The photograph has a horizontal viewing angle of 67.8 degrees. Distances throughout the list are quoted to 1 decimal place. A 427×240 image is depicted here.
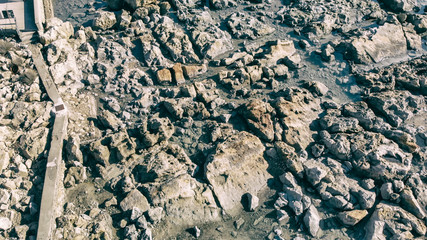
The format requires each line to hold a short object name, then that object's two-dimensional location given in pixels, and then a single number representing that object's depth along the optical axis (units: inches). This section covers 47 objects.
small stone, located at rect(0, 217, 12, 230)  397.2
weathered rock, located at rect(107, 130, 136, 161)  484.7
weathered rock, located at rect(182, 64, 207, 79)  613.9
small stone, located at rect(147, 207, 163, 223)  429.1
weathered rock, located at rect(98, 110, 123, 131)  521.7
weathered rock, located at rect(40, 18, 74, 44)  601.9
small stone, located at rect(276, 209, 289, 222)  442.3
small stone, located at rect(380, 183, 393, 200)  461.1
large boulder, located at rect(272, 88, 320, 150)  526.6
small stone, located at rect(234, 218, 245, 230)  439.7
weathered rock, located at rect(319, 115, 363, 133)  535.8
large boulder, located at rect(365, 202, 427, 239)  421.4
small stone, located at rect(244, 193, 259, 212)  452.4
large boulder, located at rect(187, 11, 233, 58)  660.7
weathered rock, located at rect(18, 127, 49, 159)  462.3
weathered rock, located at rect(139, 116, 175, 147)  502.3
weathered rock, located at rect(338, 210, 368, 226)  434.0
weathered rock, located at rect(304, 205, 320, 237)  430.0
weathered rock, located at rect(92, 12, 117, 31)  673.0
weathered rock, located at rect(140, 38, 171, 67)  631.8
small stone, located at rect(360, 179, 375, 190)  472.7
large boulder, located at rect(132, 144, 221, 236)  440.8
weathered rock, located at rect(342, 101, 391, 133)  549.3
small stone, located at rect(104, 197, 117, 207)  439.5
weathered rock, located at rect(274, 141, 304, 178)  483.5
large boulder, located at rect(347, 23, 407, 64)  673.6
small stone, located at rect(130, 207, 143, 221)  426.9
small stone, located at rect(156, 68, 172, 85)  599.8
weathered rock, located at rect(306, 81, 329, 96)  603.8
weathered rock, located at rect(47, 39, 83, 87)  566.3
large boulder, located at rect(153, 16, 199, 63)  646.2
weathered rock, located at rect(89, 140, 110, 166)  473.1
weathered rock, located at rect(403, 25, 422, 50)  721.7
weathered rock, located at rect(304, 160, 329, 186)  472.1
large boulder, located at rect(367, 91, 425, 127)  567.5
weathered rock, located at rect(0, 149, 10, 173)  444.1
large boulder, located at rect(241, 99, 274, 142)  526.6
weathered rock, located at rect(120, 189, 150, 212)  438.3
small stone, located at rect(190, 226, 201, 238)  427.2
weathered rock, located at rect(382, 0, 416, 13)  798.5
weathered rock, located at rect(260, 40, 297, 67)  653.9
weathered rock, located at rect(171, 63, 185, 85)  605.6
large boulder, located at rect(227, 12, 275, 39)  706.2
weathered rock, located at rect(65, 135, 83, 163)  468.8
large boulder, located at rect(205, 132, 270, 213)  465.7
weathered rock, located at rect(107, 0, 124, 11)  722.9
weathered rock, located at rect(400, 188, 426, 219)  446.3
